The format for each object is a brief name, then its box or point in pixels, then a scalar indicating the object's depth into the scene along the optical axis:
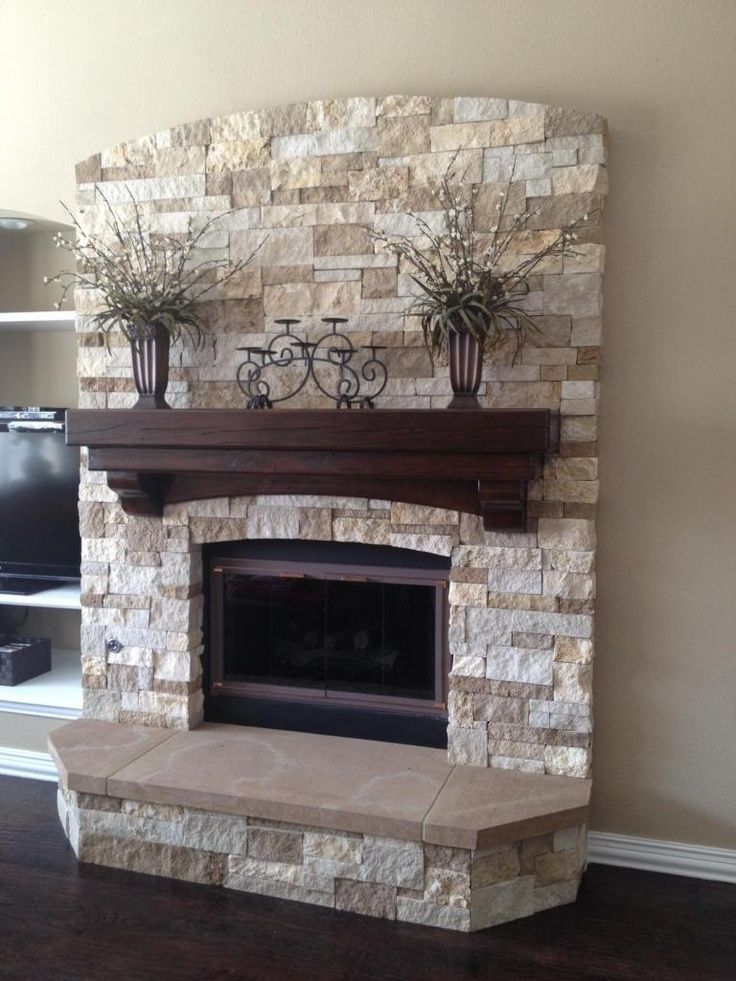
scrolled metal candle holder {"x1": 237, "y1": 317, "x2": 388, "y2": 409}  2.64
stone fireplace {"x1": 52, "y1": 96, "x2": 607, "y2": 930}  2.40
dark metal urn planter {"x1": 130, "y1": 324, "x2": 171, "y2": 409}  2.68
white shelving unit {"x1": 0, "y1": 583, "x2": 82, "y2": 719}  3.08
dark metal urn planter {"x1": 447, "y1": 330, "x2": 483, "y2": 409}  2.42
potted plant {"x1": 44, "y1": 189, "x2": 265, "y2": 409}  2.68
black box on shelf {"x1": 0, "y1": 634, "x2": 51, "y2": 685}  3.20
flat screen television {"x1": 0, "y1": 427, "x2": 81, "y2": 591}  3.14
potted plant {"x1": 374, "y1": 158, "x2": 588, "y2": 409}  2.42
